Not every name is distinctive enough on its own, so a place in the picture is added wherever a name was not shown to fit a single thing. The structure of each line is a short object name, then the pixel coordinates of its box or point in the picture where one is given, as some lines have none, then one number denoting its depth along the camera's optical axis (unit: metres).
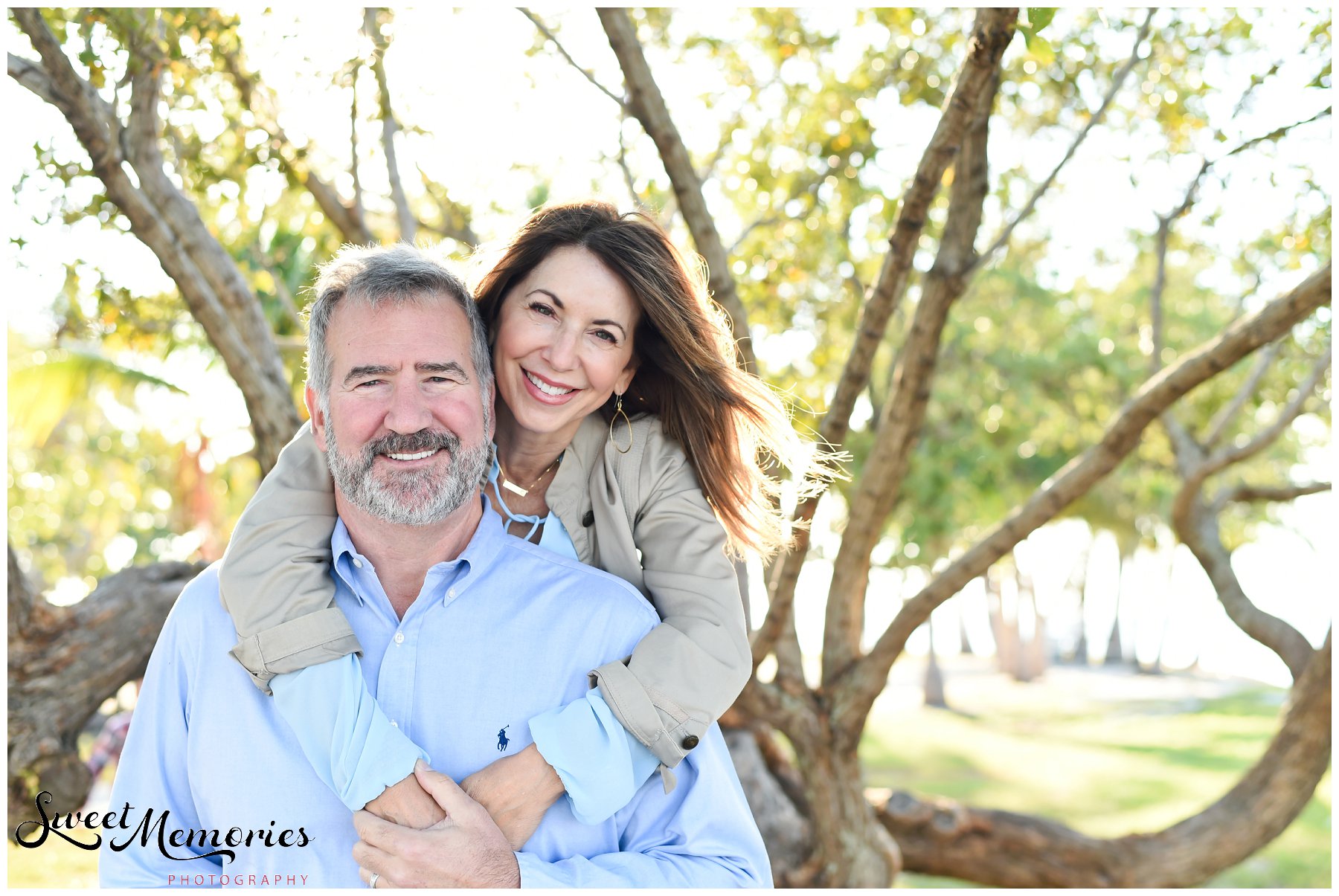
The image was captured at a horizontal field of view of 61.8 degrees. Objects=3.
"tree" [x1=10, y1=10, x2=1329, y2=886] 4.11
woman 2.35
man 2.31
